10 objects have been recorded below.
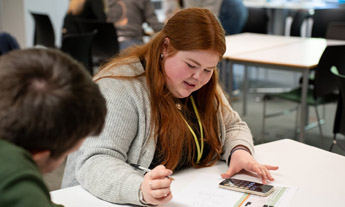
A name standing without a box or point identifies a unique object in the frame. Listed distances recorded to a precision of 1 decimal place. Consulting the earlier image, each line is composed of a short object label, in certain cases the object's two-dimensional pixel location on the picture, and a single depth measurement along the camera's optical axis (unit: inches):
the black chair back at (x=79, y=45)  155.2
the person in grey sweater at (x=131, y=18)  181.8
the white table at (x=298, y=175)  49.8
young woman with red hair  53.4
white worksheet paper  48.4
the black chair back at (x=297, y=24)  206.7
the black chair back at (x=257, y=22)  226.4
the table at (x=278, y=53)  126.0
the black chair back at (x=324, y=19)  186.4
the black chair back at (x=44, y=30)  190.6
